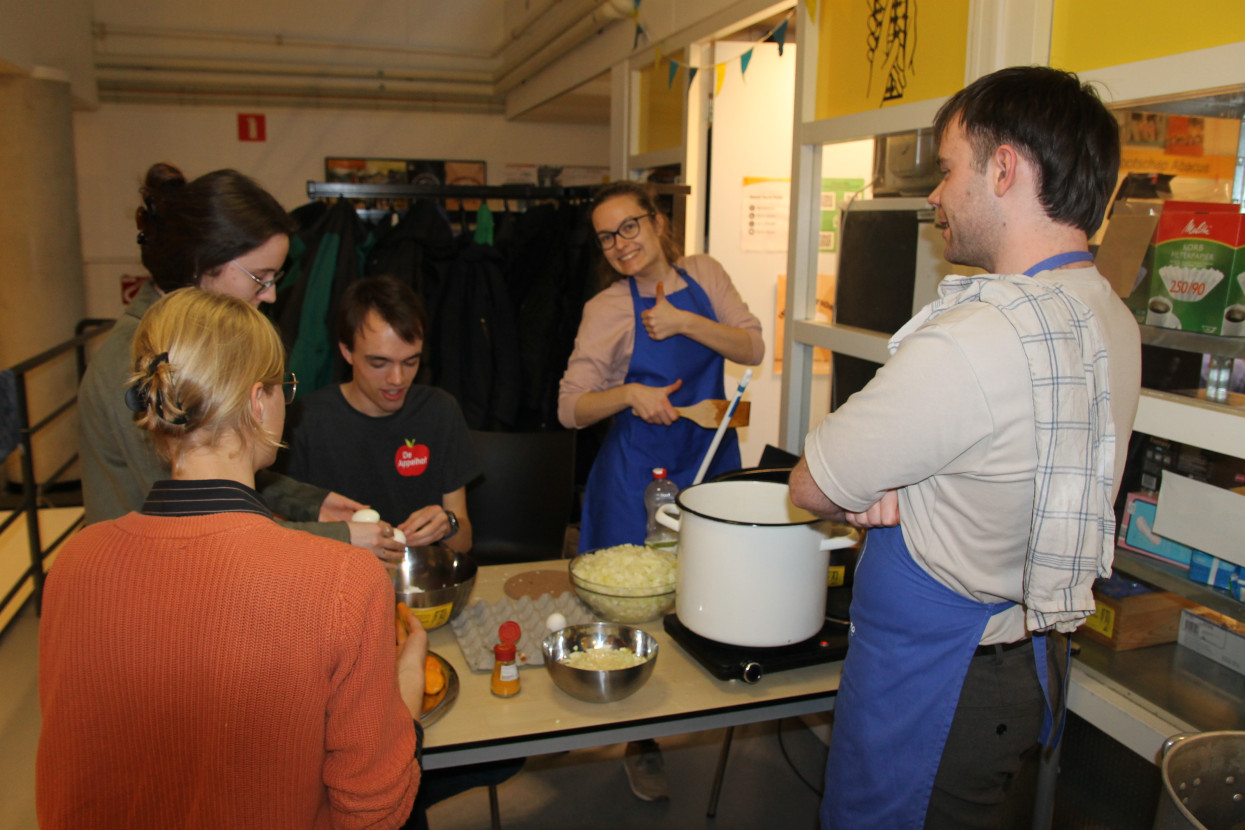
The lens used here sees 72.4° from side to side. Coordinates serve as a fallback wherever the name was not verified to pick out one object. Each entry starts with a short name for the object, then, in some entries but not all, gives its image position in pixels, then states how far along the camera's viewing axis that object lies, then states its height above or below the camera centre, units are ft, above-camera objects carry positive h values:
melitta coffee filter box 4.48 +0.06
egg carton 5.28 -2.35
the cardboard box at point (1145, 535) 5.07 -1.54
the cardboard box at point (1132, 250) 4.98 +0.18
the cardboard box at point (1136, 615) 5.51 -2.14
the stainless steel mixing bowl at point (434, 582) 5.50 -2.15
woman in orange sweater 3.10 -1.40
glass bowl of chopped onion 5.63 -2.08
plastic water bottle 6.66 -1.93
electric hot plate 4.98 -2.27
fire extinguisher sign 20.56 +3.23
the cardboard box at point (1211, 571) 4.75 -1.61
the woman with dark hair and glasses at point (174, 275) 4.70 -0.08
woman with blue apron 7.89 -0.89
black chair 9.59 -2.50
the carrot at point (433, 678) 4.77 -2.31
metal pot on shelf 3.81 -2.21
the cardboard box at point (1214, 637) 5.13 -2.18
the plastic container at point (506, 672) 4.91 -2.31
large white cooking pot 4.81 -1.74
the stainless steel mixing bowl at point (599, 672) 4.78 -2.28
